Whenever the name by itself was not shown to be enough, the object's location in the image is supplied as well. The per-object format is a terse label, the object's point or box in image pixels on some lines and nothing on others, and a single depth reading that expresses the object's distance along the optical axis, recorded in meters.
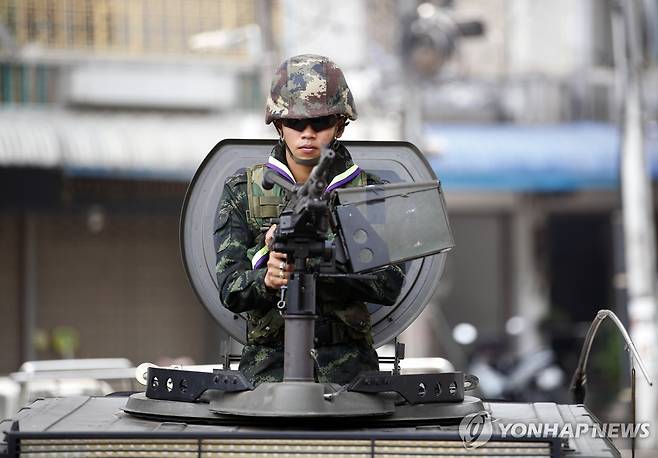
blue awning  38.87
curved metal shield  11.48
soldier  10.34
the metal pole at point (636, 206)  30.66
